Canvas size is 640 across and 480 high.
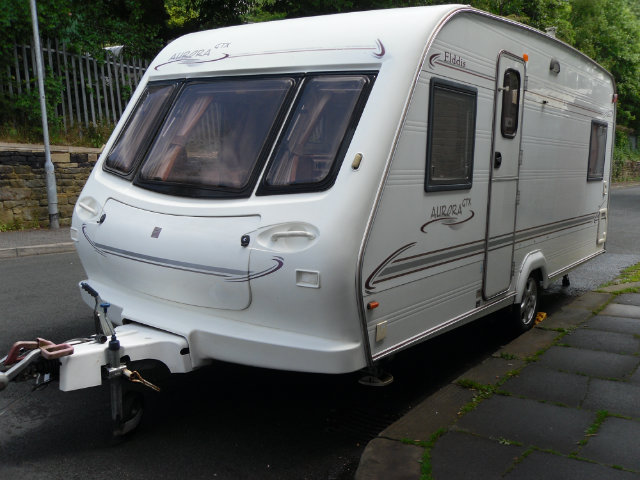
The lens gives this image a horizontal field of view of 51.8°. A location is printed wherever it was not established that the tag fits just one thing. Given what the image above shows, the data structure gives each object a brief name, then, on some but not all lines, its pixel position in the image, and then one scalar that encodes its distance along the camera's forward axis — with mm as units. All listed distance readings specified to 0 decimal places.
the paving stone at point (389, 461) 3408
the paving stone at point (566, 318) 6230
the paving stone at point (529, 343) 5336
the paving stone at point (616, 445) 3516
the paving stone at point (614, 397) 4219
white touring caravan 3639
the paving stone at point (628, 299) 7217
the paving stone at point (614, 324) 6105
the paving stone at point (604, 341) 5517
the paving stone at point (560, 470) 3342
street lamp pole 11836
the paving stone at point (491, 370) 4681
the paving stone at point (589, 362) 4930
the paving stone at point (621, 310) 6678
